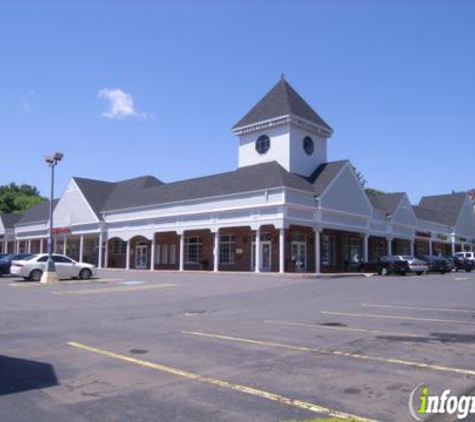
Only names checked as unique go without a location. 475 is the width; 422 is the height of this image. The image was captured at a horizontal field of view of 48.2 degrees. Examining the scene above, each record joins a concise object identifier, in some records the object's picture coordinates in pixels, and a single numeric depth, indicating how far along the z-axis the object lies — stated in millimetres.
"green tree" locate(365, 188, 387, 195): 81581
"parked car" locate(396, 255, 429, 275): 36750
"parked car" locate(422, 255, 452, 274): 39062
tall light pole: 26438
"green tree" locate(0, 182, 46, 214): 91188
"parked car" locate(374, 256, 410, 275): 36875
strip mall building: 35969
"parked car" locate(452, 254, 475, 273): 43188
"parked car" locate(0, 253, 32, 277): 34481
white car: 28469
